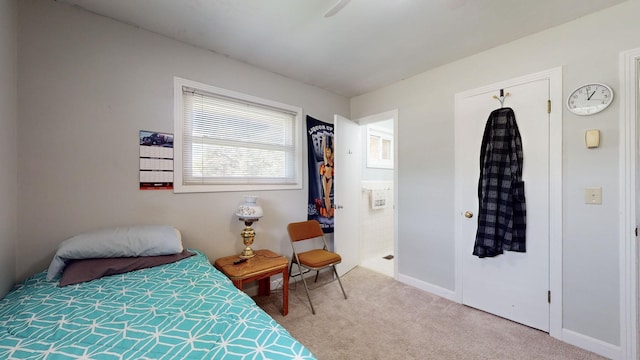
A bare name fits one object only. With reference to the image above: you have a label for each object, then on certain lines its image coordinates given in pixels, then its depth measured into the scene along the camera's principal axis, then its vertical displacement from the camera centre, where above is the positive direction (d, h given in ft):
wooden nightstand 6.51 -2.60
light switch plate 5.82 -0.49
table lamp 7.43 -1.22
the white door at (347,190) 10.05 -0.58
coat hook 7.24 +2.42
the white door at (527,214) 6.63 -1.16
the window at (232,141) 7.29 +1.26
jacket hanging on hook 6.93 -0.40
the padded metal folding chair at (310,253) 8.12 -2.84
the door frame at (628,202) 5.40 -0.60
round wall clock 5.67 +1.89
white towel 12.60 -1.21
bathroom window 13.10 +1.74
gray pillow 4.92 -1.47
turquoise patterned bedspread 2.88 -2.07
